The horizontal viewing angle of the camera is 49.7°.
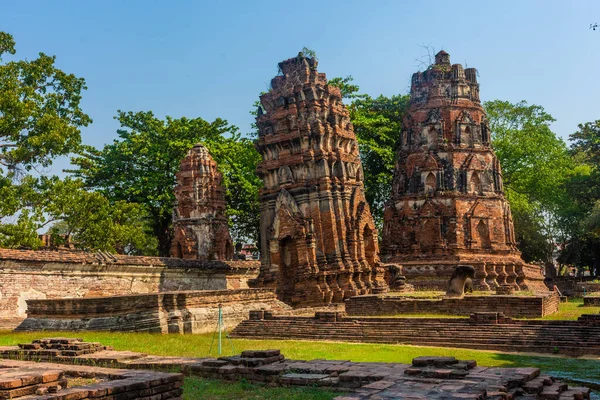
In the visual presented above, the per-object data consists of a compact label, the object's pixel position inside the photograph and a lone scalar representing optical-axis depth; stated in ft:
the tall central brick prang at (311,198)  79.41
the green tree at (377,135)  126.41
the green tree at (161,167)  118.52
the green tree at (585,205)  138.66
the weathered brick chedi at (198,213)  102.53
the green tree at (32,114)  78.84
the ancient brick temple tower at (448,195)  105.81
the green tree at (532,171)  140.15
